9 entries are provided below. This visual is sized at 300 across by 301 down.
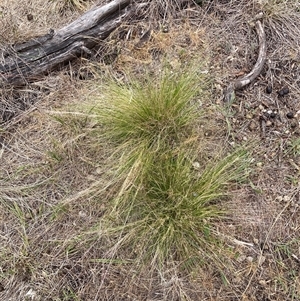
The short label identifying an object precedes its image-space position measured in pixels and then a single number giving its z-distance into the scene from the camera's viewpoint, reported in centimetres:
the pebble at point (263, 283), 164
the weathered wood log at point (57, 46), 211
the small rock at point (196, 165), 180
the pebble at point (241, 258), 167
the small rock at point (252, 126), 195
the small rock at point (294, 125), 194
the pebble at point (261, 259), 168
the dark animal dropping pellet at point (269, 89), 203
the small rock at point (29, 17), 236
